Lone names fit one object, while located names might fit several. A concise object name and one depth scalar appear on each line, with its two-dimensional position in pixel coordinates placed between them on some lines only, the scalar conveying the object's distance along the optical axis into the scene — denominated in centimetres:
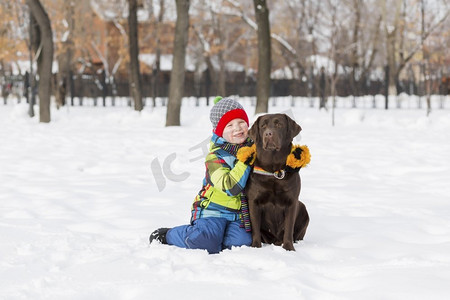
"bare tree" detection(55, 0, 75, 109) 5862
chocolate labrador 836
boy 879
